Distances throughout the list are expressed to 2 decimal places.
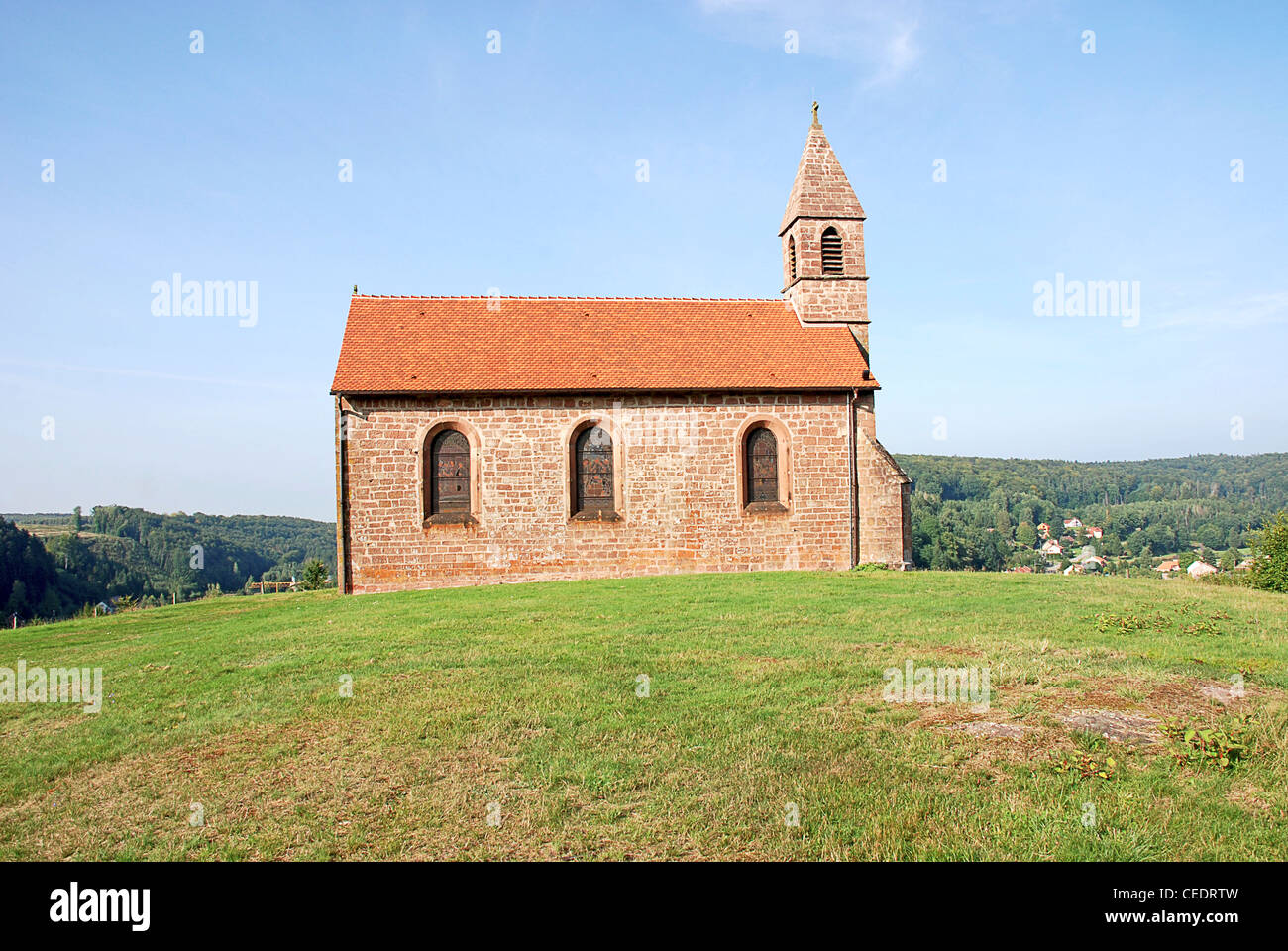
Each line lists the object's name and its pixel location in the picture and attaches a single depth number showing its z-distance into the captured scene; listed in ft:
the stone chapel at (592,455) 71.15
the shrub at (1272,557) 109.91
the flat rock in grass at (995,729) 22.84
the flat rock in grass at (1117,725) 22.00
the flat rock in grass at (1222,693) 25.38
